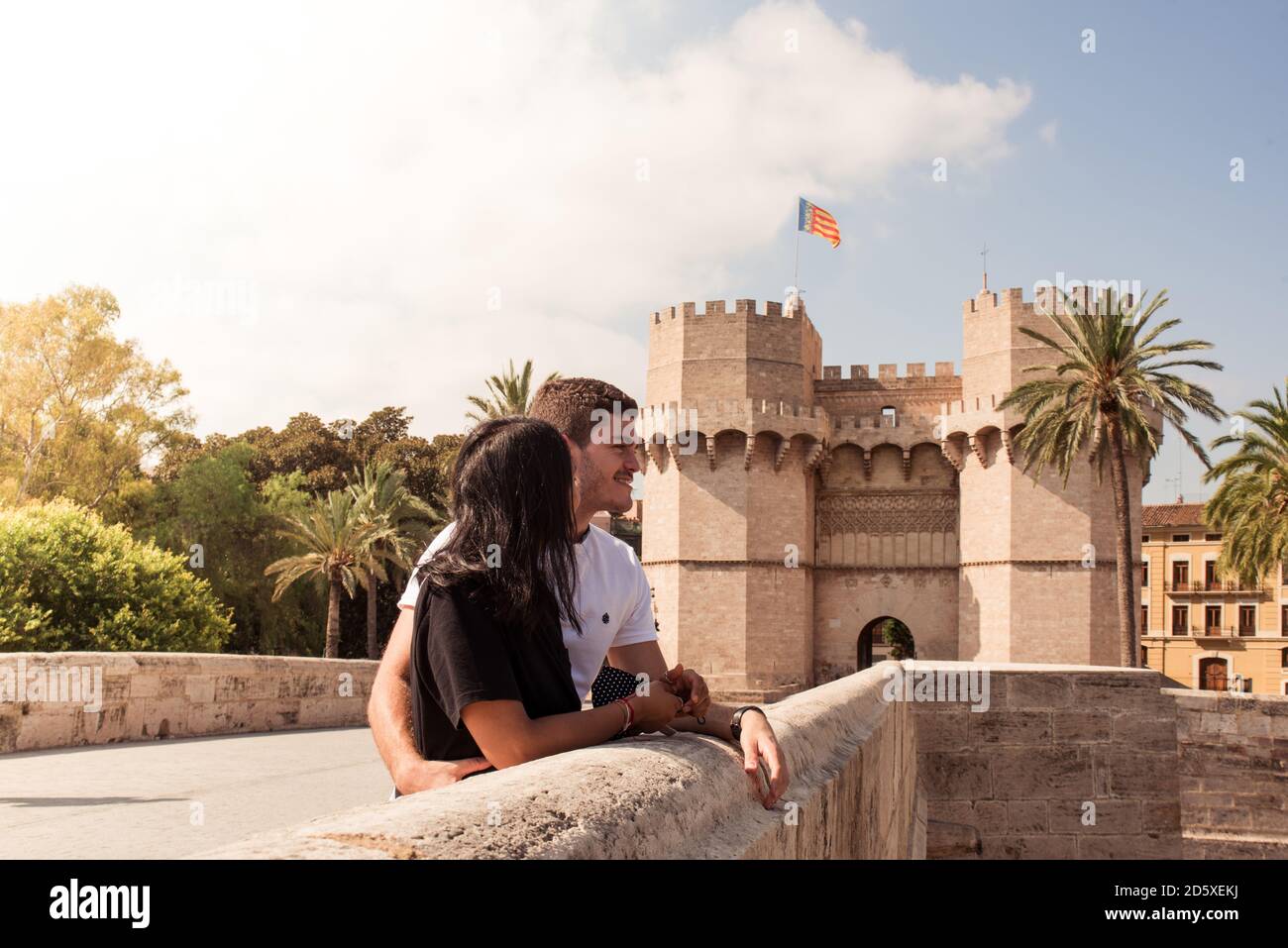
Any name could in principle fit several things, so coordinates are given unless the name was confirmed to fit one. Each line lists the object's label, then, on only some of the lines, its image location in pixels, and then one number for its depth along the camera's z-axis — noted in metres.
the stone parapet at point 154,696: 7.98
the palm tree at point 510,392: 25.78
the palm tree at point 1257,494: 22.55
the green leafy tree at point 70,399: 31.36
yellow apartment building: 44.44
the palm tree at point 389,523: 29.00
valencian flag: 32.62
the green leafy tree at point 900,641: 51.81
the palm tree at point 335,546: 27.62
